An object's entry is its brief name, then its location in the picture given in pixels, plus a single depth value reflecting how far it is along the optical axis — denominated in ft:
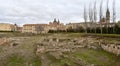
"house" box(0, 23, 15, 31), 191.87
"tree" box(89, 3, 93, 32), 98.72
